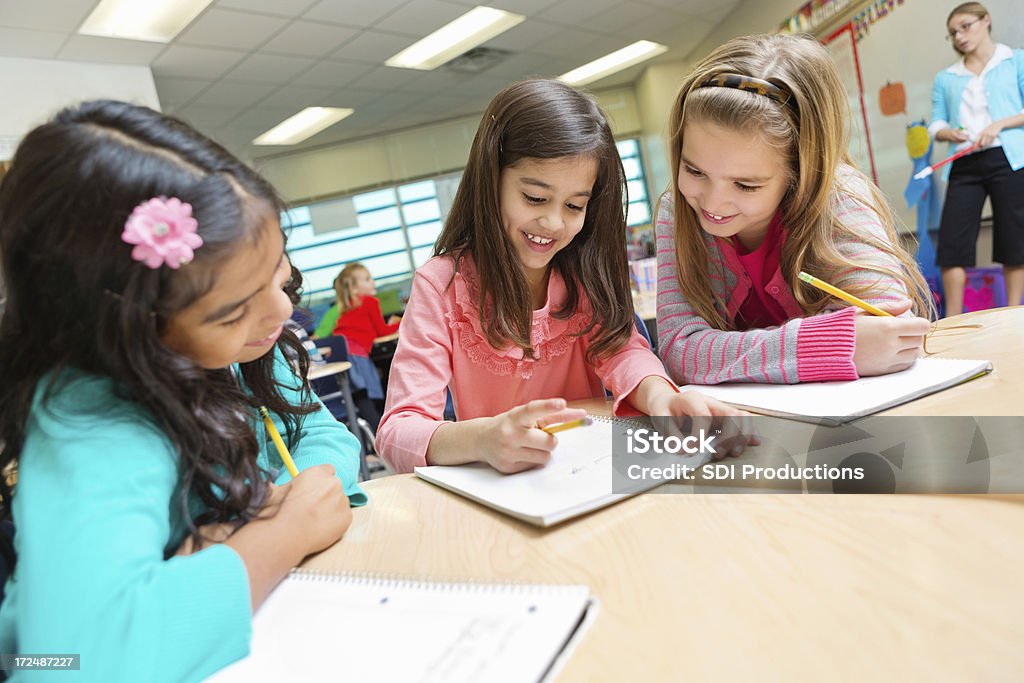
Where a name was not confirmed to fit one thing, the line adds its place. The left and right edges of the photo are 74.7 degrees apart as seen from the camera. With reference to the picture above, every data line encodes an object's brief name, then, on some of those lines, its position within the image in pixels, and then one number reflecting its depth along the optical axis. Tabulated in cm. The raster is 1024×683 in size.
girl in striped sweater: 105
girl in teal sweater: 47
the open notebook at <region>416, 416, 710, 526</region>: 62
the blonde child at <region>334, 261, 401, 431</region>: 405
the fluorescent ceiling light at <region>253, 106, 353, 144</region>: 661
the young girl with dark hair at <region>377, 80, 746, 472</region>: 108
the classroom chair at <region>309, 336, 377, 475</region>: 366
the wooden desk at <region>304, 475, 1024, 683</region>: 37
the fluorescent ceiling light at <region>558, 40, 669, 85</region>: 682
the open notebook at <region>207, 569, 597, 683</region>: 41
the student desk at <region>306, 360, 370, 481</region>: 304
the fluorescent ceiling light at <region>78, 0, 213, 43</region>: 394
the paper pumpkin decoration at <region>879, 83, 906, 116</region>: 424
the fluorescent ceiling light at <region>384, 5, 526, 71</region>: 519
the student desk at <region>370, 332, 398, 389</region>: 528
